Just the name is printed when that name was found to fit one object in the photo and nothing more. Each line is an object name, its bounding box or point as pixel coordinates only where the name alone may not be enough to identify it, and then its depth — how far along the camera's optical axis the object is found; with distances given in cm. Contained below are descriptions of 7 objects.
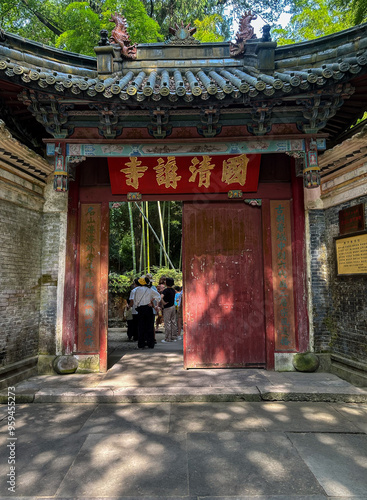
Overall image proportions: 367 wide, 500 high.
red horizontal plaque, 509
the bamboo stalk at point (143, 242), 1343
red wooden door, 529
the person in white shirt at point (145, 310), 692
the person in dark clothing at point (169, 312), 737
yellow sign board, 441
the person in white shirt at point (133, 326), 797
